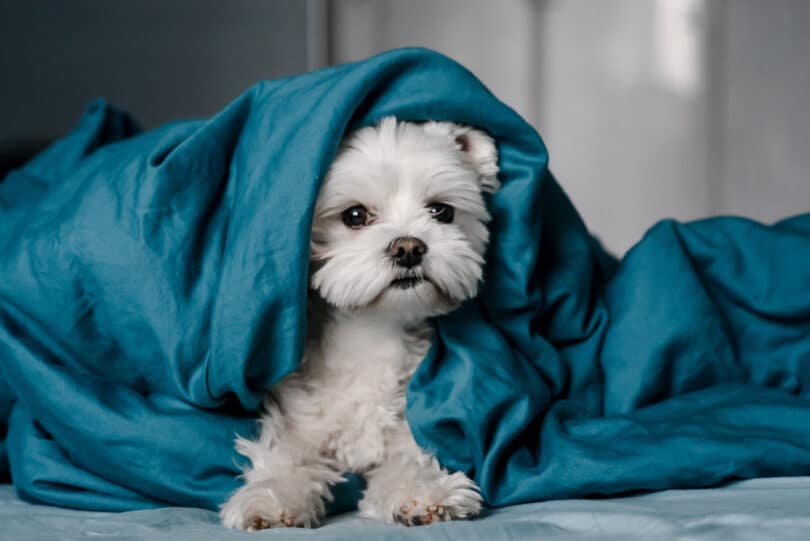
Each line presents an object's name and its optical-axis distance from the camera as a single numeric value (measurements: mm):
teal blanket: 1396
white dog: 1334
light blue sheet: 1181
